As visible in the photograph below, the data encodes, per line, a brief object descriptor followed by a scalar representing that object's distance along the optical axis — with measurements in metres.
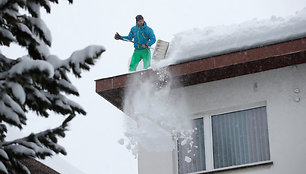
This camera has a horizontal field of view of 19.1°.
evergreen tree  6.82
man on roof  15.88
